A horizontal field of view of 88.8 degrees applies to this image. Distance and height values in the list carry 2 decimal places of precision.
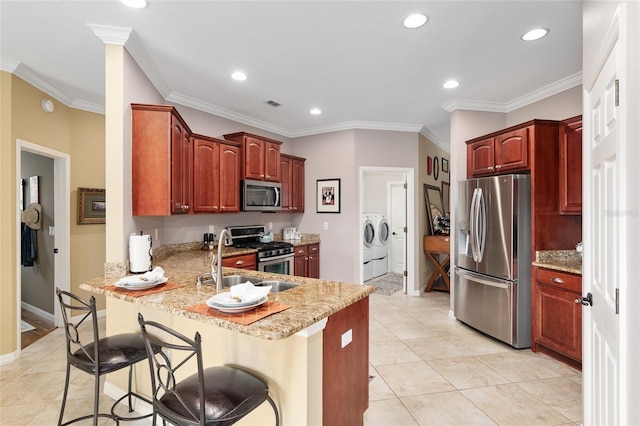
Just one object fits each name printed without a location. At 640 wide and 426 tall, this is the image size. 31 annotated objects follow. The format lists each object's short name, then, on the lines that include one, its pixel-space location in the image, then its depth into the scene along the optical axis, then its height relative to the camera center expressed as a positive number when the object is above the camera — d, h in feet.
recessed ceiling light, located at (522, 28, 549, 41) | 8.12 +4.49
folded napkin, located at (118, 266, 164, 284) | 6.50 -1.33
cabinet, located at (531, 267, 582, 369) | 9.14 -3.15
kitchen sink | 7.23 -1.58
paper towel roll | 7.94 -0.96
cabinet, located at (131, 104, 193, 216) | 8.70 +1.45
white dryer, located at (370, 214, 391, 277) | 22.50 -2.24
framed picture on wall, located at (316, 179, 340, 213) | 17.33 +0.91
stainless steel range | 13.50 -1.50
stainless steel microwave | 14.16 +0.79
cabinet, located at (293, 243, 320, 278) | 15.99 -2.46
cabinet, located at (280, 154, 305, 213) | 17.02 +1.63
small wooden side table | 17.16 -2.10
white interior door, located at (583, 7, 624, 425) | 3.99 -0.36
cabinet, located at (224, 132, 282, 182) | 14.16 +2.59
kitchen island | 4.91 -2.27
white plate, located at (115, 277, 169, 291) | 6.40 -1.42
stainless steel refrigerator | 10.61 -1.51
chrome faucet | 6.38 -1.20
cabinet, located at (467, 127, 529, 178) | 10.75 +2.04
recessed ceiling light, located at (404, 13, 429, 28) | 7.54 +4.52
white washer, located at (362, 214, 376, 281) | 20.43 -2.28
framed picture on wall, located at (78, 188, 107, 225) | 13.20 +0.34
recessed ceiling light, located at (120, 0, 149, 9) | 6.89 +4.50
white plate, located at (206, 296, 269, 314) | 4.88 -1.43
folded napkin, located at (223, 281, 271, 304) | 5.06 -1.29
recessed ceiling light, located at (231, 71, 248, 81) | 10.72 +4.60
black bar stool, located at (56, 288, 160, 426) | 5.76 -2.60
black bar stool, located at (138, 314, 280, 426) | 4.17 -2.59
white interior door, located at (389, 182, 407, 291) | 23.27 -0.96
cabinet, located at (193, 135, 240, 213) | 12.10 +1.49
